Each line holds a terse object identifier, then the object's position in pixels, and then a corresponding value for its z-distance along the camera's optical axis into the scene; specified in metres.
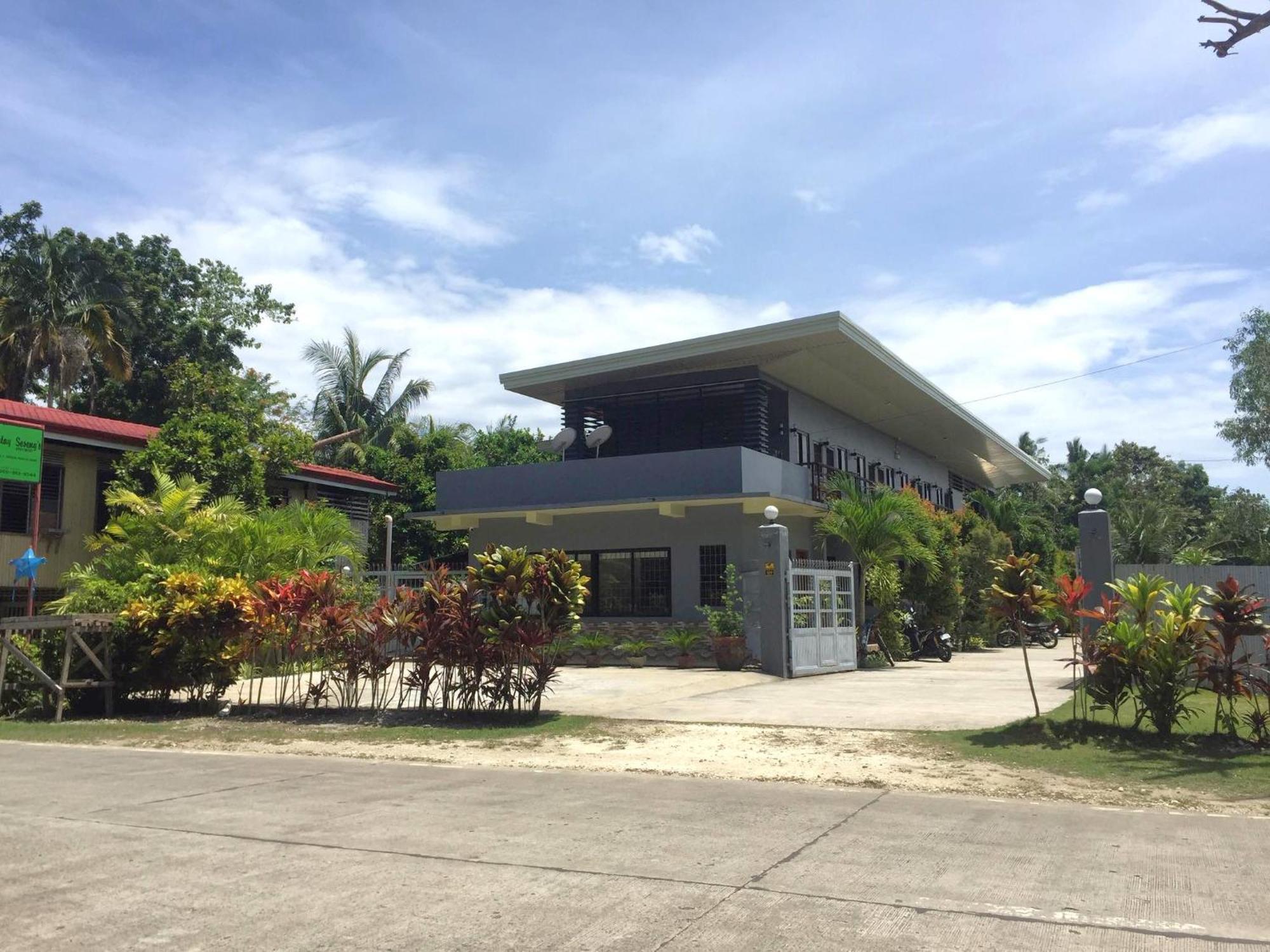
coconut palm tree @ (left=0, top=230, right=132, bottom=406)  33.41
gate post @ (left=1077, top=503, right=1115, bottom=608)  13.50
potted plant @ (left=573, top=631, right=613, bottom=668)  21.94
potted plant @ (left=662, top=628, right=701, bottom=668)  20.50
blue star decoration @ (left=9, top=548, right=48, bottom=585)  16.20
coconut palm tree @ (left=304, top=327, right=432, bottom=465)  43.56
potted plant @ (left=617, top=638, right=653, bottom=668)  21.39
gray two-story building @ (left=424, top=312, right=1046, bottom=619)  21.58
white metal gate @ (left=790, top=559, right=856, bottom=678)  18.52
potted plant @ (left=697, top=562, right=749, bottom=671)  19.44
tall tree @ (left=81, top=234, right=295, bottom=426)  37.06
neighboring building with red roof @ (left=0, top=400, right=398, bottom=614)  22.62
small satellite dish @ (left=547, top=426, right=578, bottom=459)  24.67
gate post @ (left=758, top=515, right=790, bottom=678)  18.00
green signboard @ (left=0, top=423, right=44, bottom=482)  16.31
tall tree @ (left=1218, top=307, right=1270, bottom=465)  36.31
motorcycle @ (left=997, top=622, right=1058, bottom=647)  28.39
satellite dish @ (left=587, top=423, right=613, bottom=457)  23.94
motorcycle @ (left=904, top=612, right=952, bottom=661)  23.47
